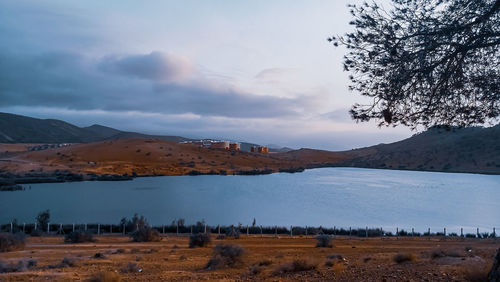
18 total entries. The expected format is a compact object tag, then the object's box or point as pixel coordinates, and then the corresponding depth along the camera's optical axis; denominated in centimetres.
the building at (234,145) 10376
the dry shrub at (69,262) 1082
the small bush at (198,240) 1633
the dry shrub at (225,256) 1072
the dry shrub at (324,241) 1575
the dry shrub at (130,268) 982
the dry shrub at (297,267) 934
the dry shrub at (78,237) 1769
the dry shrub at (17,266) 1009
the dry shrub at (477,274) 633
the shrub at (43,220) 2309
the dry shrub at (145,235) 1833
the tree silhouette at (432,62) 650
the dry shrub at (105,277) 767
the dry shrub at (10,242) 1464
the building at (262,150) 10982
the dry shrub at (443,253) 1068
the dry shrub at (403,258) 996
